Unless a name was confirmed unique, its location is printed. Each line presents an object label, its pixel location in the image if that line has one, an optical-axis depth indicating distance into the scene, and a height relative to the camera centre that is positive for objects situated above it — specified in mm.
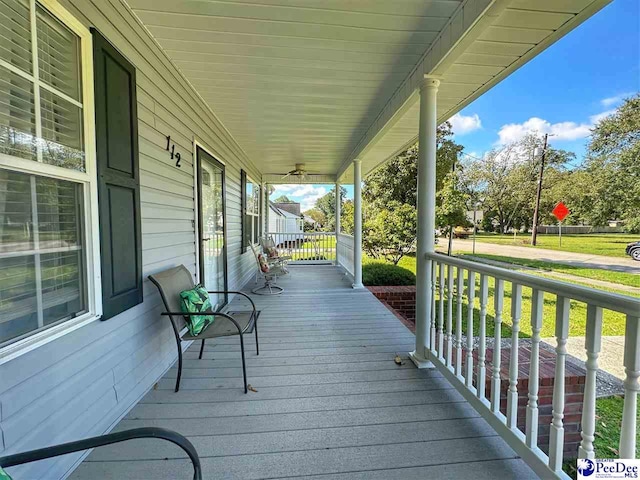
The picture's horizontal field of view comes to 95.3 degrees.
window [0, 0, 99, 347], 1155 +235
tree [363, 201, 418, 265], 9055 -225
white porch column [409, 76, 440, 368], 2447 +92
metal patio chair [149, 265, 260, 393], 2118 -698
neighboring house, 8883 +81
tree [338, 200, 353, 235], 10766 +273
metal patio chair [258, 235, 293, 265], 6380 -509
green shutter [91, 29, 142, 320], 1646 +282
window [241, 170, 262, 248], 5730 +333
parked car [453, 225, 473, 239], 13133 -259
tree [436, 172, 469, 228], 11820 +953
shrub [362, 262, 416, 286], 5870 -1039
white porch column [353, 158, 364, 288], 5422 -88
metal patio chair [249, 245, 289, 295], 5143 -1140
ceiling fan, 6716 +1308
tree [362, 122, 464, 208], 13102 +2393
